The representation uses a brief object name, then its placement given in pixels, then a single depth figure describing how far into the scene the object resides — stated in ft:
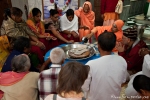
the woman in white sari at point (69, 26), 11.75
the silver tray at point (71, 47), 8.45
